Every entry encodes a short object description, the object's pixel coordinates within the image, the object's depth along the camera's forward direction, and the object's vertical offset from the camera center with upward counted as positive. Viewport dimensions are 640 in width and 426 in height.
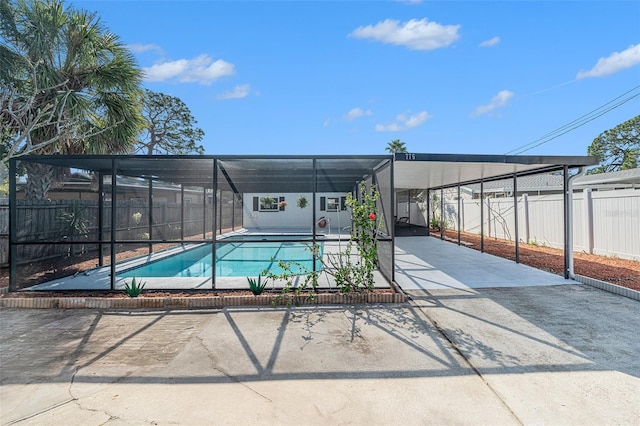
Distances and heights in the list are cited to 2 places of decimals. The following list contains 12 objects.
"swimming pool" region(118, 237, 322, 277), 7.75 -1.29
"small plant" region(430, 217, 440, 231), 16.31 -0.36
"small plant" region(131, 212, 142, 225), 10.29 +0.01
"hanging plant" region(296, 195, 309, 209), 18.69 +0.86
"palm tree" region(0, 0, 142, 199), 6.10 +2.93
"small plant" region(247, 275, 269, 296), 4.84 -1.08
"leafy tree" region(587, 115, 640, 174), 26.88 +6.04
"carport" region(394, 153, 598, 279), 5.38 +0.98
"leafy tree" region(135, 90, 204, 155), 20.83 +6.18
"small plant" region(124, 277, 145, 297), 4.77 -1.10
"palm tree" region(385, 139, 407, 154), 25.72 +5.67
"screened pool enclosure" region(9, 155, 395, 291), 5.39 -0.11
